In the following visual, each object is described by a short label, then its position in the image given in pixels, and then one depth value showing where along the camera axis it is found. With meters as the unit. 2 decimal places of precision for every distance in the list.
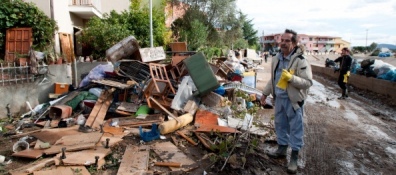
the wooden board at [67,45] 11.39
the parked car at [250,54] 28.75
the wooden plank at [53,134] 4.87
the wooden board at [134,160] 3.66
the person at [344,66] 8.98
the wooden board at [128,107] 6.32
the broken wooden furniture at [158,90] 6.38
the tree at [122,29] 11.41
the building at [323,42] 106.94
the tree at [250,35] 54.66
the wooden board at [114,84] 6.73
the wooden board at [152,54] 8.28
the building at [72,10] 10.59
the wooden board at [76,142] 4.30
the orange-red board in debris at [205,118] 5.78
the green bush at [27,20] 9.22
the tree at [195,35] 22.49
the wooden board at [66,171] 3.60
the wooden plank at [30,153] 4.09
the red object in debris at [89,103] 6.63
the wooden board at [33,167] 3.62
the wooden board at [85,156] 3.82
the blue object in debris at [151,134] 4.87
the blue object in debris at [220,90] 7.37
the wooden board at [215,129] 5.10
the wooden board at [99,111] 5.72
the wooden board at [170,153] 4.07
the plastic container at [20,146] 4.45
